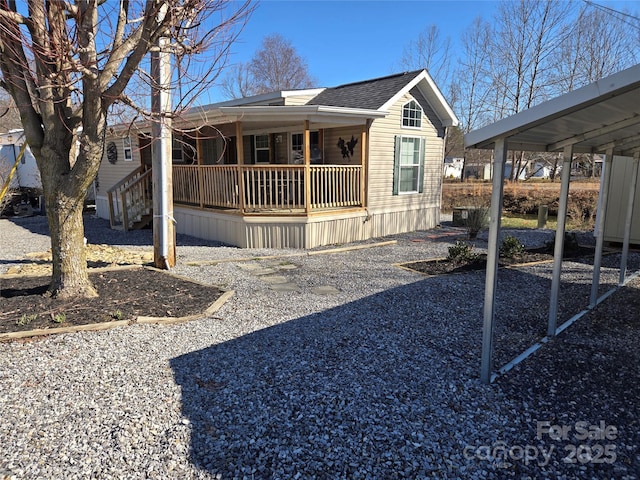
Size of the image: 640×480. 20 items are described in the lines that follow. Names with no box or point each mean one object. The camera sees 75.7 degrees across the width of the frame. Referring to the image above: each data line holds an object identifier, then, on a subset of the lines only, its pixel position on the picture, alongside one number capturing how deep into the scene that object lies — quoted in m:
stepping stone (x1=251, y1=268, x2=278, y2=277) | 7.12
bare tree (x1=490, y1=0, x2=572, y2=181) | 24.98
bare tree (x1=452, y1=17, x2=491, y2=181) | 30.30
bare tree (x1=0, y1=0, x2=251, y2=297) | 4.21
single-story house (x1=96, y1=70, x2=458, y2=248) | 9.38
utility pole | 6.41
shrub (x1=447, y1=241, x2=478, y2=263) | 7.66
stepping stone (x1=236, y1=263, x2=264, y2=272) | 7.41
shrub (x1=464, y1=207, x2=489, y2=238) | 10.48
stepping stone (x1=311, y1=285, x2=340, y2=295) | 5.96
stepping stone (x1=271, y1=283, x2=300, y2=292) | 6.12
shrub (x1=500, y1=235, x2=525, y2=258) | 8.09
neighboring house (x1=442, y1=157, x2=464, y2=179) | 50.43
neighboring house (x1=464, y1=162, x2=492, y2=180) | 45.11
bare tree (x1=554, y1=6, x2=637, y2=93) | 23.47
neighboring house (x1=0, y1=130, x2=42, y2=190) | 18.95
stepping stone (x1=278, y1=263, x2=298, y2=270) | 7.55
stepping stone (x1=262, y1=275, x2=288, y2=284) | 6.63
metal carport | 2.58
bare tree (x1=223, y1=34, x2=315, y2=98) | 35.47
